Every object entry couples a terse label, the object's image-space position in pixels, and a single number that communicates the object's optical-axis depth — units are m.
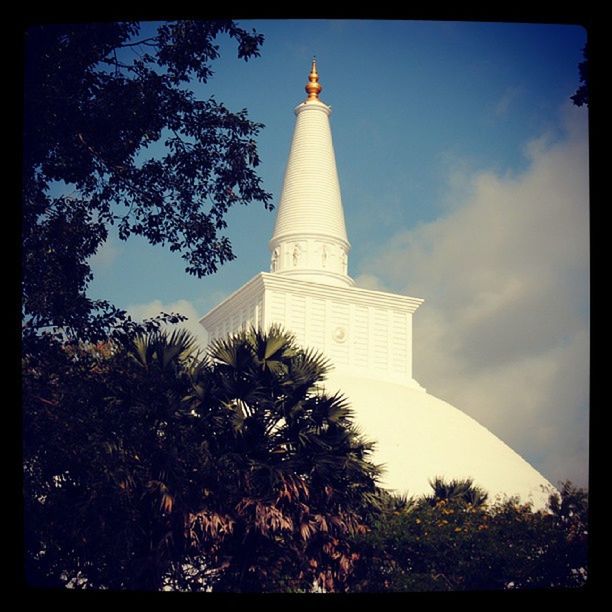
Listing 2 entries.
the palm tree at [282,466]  18.41
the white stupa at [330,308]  40.38
